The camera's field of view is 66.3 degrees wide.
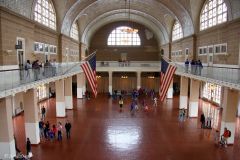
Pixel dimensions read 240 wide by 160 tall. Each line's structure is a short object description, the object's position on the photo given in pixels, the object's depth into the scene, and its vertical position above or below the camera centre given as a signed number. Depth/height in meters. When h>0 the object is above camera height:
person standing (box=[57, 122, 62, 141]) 12.20 -4.47
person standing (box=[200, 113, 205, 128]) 14.57 -4.13
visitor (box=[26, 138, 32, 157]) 10.03 -4.37
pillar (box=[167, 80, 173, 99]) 26.29 -3.61
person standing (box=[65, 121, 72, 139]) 12.47 -3.99
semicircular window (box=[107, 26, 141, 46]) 33.54 +5.47
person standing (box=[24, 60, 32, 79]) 9.98 -0.18
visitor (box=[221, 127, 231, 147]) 11.25 -4.11
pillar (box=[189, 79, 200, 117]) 16.97 -2.84
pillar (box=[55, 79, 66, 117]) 16.27 -2.82
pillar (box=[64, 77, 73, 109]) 19.14 -2.59
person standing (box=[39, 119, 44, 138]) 12.89 -4.18
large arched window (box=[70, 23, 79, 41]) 24.40 +5.04
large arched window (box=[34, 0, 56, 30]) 15.91 +5.12
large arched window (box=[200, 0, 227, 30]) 15.50 +5.00
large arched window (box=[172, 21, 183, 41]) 23.91 +4.99
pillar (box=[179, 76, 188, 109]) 19.78 -2.51
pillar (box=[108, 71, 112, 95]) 27.62 -2.03
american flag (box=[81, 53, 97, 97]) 12.53 -0.11
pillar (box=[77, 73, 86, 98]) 25.95 -2.60
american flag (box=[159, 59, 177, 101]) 11.73 -0.45
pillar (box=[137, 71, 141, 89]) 27.71 -1.64
